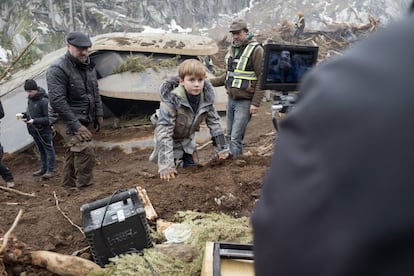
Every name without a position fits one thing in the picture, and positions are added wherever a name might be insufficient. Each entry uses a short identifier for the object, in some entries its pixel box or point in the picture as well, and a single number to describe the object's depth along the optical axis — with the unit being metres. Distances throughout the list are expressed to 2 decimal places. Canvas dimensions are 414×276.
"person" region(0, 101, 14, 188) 6.72
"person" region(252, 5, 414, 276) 0.57
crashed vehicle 9.91
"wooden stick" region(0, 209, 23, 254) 2.60
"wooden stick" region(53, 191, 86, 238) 3.30
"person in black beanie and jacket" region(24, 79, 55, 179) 6.71
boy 3.96
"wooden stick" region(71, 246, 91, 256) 2.94
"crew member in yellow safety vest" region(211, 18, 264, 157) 5.02
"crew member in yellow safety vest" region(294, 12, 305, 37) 19.42
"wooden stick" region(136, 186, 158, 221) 3.32
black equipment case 2.72
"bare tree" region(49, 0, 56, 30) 24.16
